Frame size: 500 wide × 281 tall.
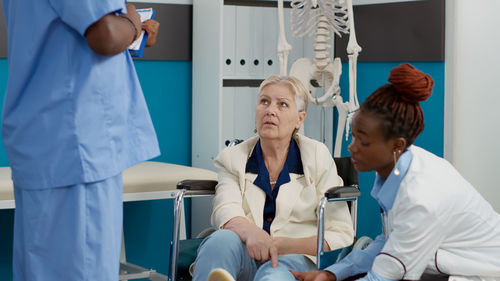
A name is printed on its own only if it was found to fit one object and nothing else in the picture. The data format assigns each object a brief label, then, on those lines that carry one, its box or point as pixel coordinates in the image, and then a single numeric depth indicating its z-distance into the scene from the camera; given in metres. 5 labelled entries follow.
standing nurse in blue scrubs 1.76
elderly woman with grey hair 2.36
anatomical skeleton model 3.33
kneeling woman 1.66
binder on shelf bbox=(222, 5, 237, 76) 3.45
